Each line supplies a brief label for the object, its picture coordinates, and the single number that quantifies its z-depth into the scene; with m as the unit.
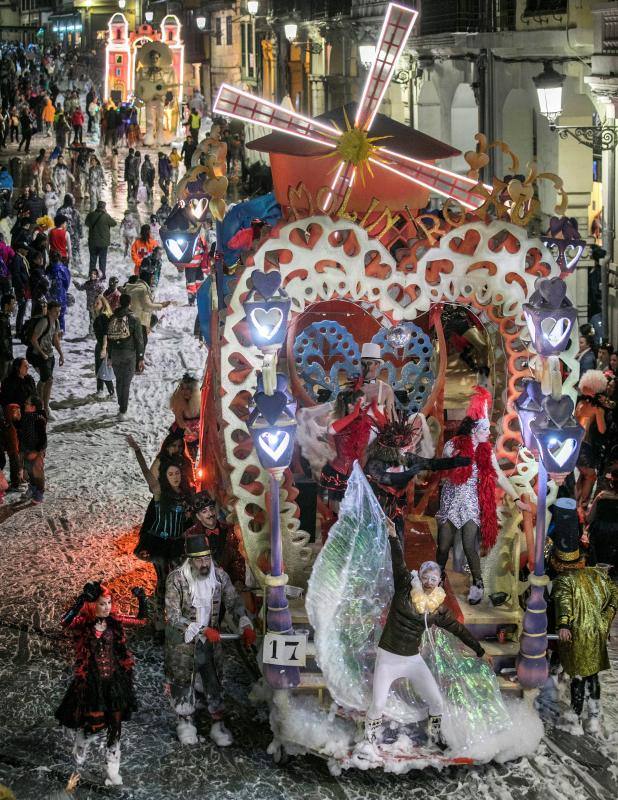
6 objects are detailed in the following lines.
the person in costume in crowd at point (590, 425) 14.11
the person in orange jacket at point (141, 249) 23.59
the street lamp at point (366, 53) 23.16
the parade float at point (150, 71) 47.16
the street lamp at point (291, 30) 32.25
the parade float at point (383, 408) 9.69
